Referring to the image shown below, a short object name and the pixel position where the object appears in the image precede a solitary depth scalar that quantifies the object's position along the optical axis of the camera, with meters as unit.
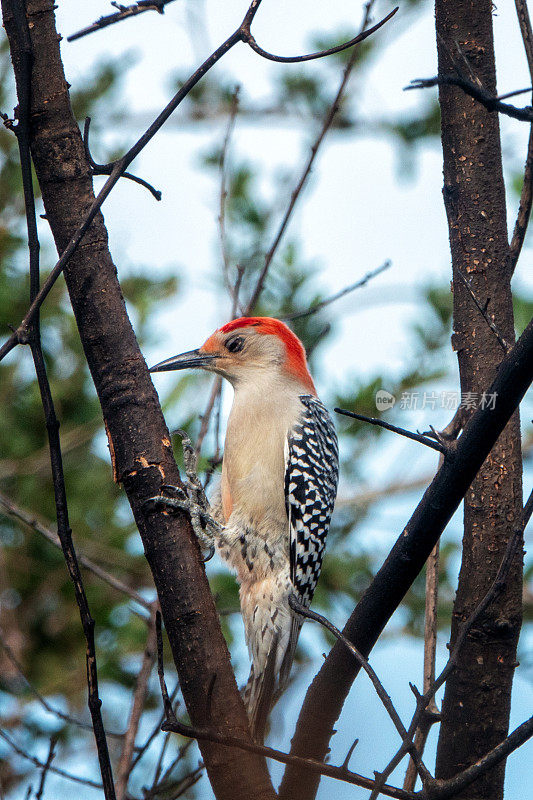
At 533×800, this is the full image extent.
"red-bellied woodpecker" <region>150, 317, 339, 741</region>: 7.49
